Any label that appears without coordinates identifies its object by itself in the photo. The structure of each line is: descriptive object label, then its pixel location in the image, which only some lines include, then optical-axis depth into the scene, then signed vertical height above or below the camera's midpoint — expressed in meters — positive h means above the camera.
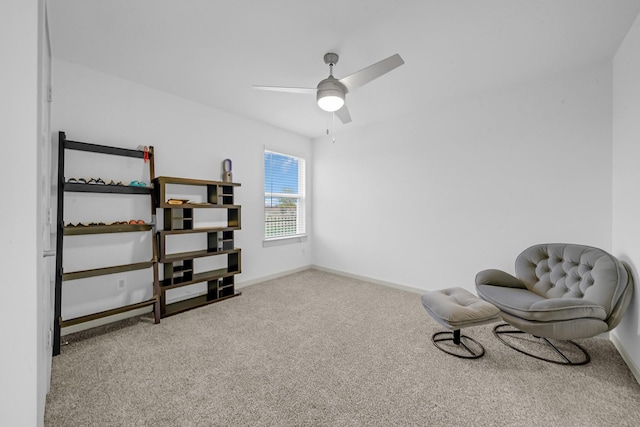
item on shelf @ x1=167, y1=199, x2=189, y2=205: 2.92 +0.17
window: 4.40 +0.36
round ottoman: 1.95 -0.79
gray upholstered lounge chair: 1.82 -0.68
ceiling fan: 1.96 +1.13
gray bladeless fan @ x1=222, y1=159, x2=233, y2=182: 3.62 +0.63
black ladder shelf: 2.17 -0.13
